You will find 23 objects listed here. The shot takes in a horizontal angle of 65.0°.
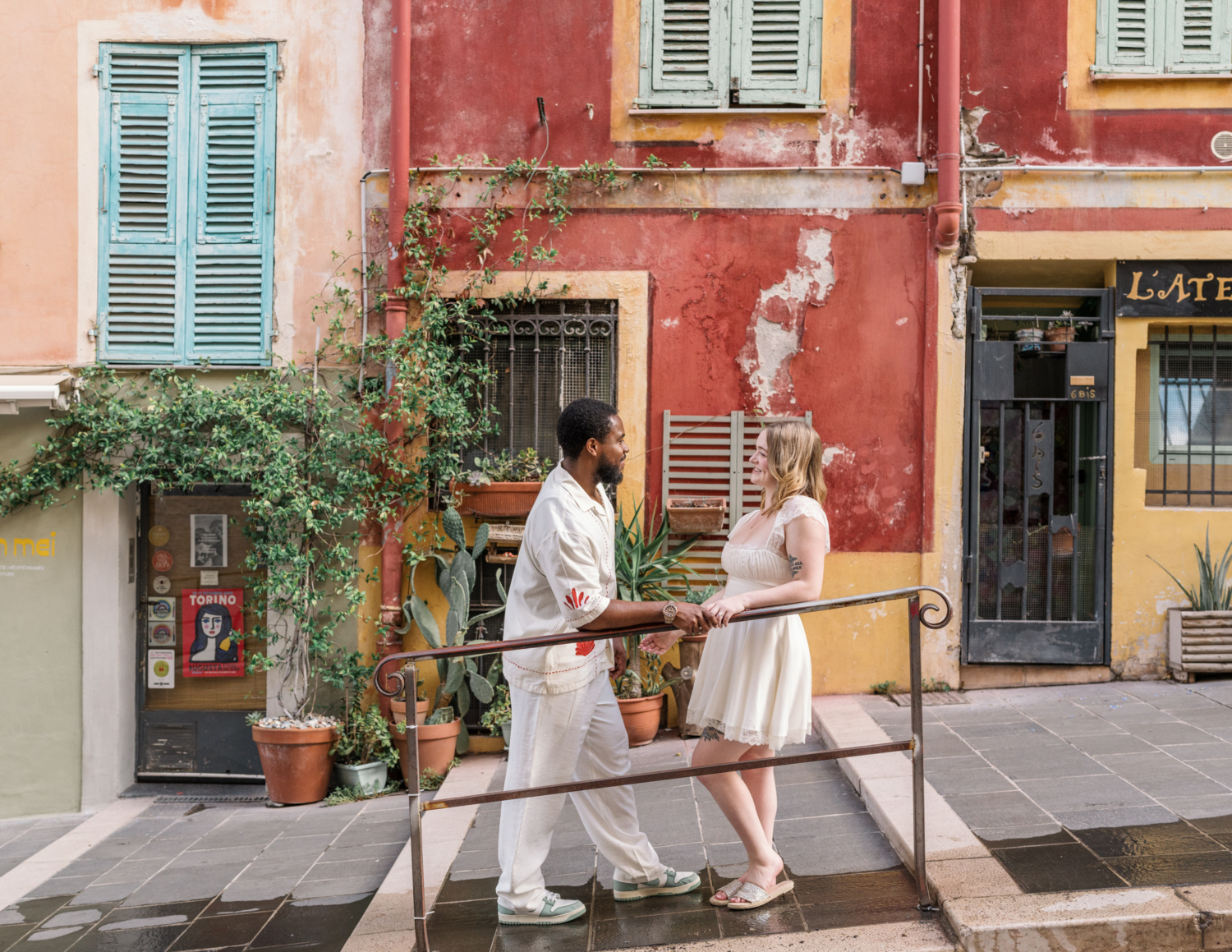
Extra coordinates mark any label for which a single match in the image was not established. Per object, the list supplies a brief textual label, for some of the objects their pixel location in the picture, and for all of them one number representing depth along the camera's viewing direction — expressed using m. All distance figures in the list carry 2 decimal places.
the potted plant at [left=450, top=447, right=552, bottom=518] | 6.25
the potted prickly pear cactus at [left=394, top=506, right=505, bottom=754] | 6.05
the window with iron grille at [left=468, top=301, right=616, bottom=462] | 6.53
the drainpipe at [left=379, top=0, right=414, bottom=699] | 6.32
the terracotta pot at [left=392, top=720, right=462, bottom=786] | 5.90
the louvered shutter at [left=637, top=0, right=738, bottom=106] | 6.43
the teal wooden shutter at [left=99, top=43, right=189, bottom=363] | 6.61
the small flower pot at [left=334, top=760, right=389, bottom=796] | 6.04
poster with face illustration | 6.93
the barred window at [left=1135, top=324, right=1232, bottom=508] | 6.71
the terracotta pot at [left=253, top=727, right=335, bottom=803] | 5.96
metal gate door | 6.47
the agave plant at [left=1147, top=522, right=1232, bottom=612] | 6.32
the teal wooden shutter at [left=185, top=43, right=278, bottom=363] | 6.64
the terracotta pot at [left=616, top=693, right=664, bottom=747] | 5.82
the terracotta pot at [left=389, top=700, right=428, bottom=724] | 6.08
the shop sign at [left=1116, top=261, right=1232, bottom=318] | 6.38
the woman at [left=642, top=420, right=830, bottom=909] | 3.33
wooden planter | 6.25
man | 3.22
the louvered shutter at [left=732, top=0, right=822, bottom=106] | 6.39
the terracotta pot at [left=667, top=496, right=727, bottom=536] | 6.23
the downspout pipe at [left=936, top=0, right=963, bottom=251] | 6.09
